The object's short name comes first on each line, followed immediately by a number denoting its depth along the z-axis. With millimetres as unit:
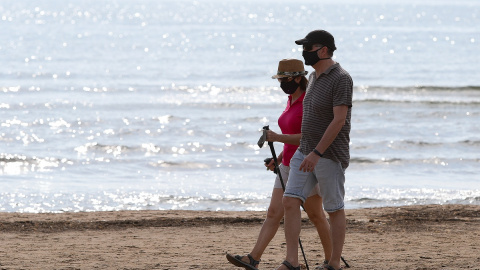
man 12586
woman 13492
